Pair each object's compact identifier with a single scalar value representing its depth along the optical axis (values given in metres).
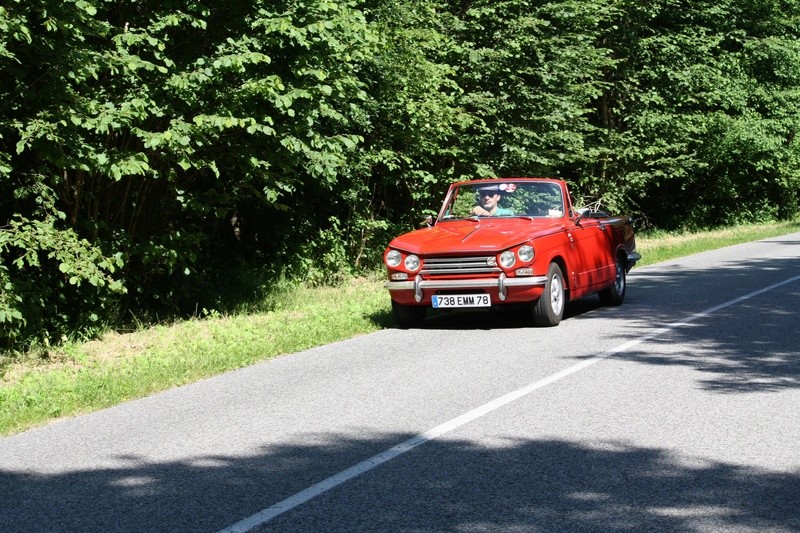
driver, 14.05
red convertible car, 12.56
